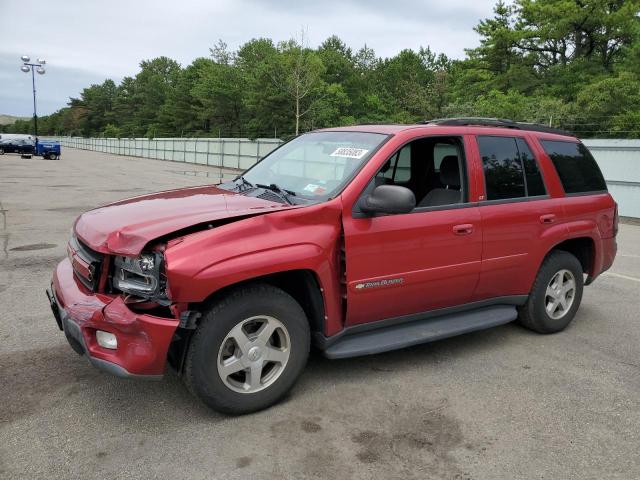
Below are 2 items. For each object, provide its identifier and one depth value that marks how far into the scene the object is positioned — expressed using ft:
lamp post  136.26
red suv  9.68
